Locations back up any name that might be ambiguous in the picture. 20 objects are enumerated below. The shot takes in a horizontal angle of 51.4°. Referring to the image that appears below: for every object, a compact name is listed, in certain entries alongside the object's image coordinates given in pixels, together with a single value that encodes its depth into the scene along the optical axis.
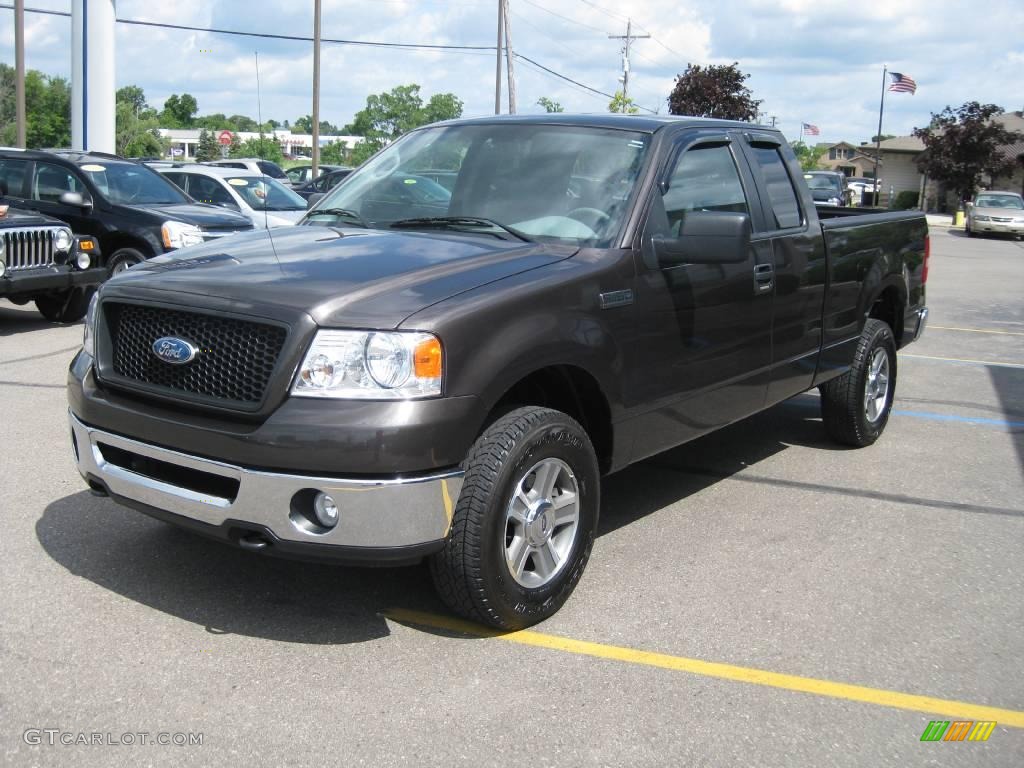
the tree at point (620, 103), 43.63
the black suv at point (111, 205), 11.73
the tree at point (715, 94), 49.38
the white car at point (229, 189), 15.77
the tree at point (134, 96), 108.44
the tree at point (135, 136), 81.44
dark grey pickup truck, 3.48
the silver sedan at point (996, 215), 35.38
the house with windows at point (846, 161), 107.06
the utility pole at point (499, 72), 39.50
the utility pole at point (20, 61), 27.50
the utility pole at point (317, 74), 31.36
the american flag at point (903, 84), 44.91
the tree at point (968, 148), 50.47
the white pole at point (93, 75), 20.23
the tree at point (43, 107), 83.21
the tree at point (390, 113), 105.88
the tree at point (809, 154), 125.69
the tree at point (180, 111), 102.62
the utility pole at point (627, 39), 58.69
